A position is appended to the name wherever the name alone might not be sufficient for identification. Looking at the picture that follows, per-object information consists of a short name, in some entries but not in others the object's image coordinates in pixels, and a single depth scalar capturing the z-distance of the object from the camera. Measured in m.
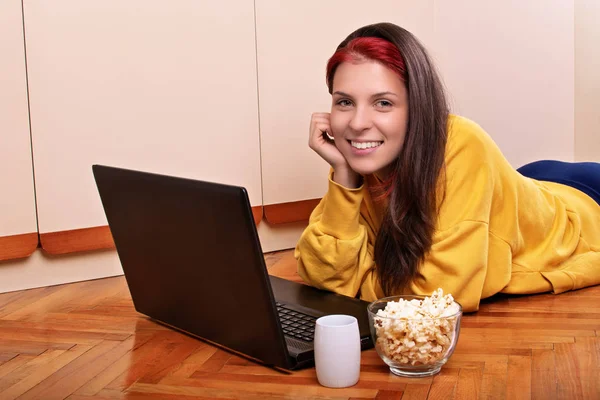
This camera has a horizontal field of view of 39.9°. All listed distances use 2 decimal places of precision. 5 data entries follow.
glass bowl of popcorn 1.44
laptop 1.46
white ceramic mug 1.43
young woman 1.82
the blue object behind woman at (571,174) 2.39
